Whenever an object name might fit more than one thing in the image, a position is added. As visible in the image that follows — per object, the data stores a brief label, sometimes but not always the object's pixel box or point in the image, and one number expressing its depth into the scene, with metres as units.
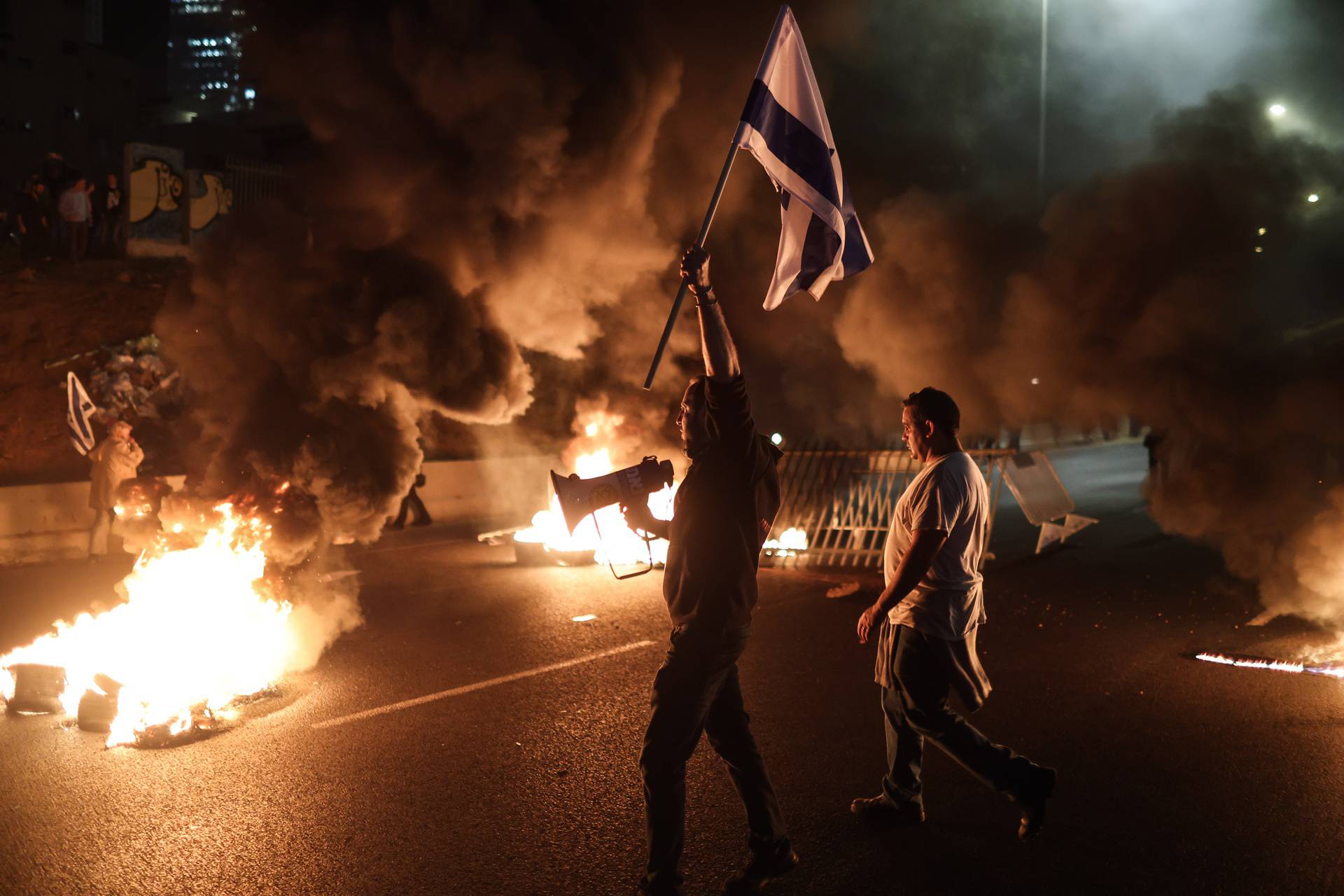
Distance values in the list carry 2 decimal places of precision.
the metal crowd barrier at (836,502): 10.41
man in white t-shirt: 3.69
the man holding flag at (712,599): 3.27
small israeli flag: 10.59
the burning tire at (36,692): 5.61
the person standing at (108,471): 10.40
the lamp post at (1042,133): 12.38
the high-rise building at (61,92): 22.56
